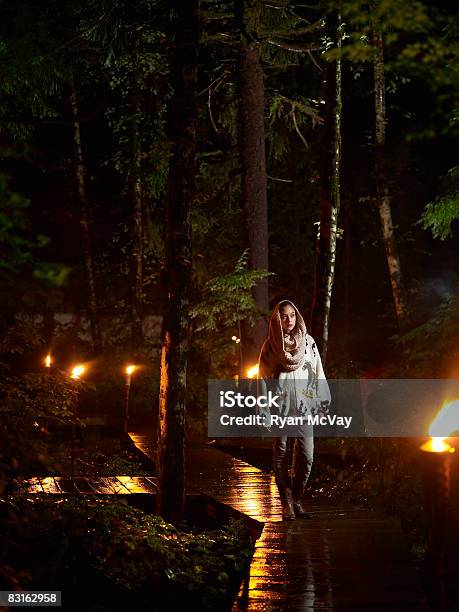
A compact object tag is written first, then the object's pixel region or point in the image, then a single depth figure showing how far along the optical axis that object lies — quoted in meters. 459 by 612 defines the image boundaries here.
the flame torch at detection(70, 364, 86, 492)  14.33
